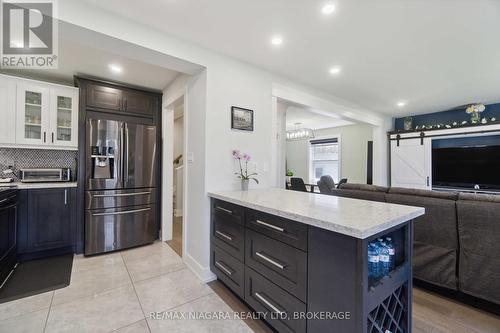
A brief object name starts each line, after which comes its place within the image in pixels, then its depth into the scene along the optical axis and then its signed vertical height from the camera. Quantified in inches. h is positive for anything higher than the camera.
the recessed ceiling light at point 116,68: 104.5 +49.1
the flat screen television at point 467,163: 165.3 +4.3
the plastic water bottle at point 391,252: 49.3 -20.1
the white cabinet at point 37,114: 103.9 +27.1
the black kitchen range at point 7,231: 82.0 -26.6
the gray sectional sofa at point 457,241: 68.9 -25.6
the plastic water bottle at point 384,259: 47.0 -20.1
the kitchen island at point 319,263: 41.2 -22.9
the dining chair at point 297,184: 202.2 -16.3
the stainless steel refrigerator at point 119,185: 112.7 -10.3
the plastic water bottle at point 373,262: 46.3 -20.5
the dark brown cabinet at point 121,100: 115.6 +38.5
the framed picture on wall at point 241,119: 97.6 +22.7
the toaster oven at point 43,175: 108.4 -4.7
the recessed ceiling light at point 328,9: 67.2 +51.0
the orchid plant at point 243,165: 98.1 +1.0
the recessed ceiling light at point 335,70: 111.1 +52.1
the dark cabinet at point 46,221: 103.2 -27.8
